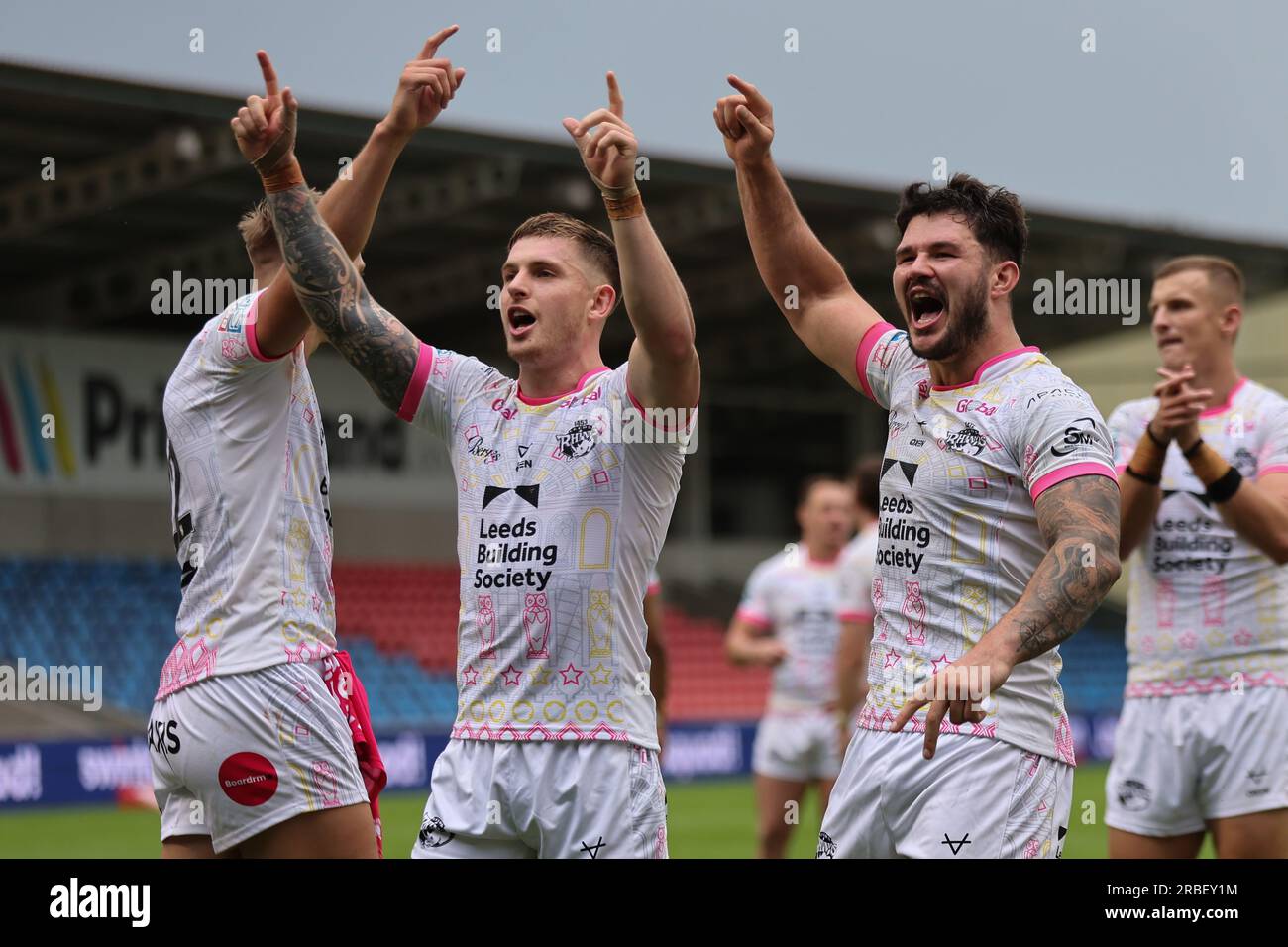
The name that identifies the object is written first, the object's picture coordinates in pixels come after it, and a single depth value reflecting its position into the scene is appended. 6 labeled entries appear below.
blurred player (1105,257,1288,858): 5.36
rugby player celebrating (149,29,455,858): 4.11
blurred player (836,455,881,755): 9.61
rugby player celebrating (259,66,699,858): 4.00
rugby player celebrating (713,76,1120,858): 3.78
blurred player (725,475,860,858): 9.95
